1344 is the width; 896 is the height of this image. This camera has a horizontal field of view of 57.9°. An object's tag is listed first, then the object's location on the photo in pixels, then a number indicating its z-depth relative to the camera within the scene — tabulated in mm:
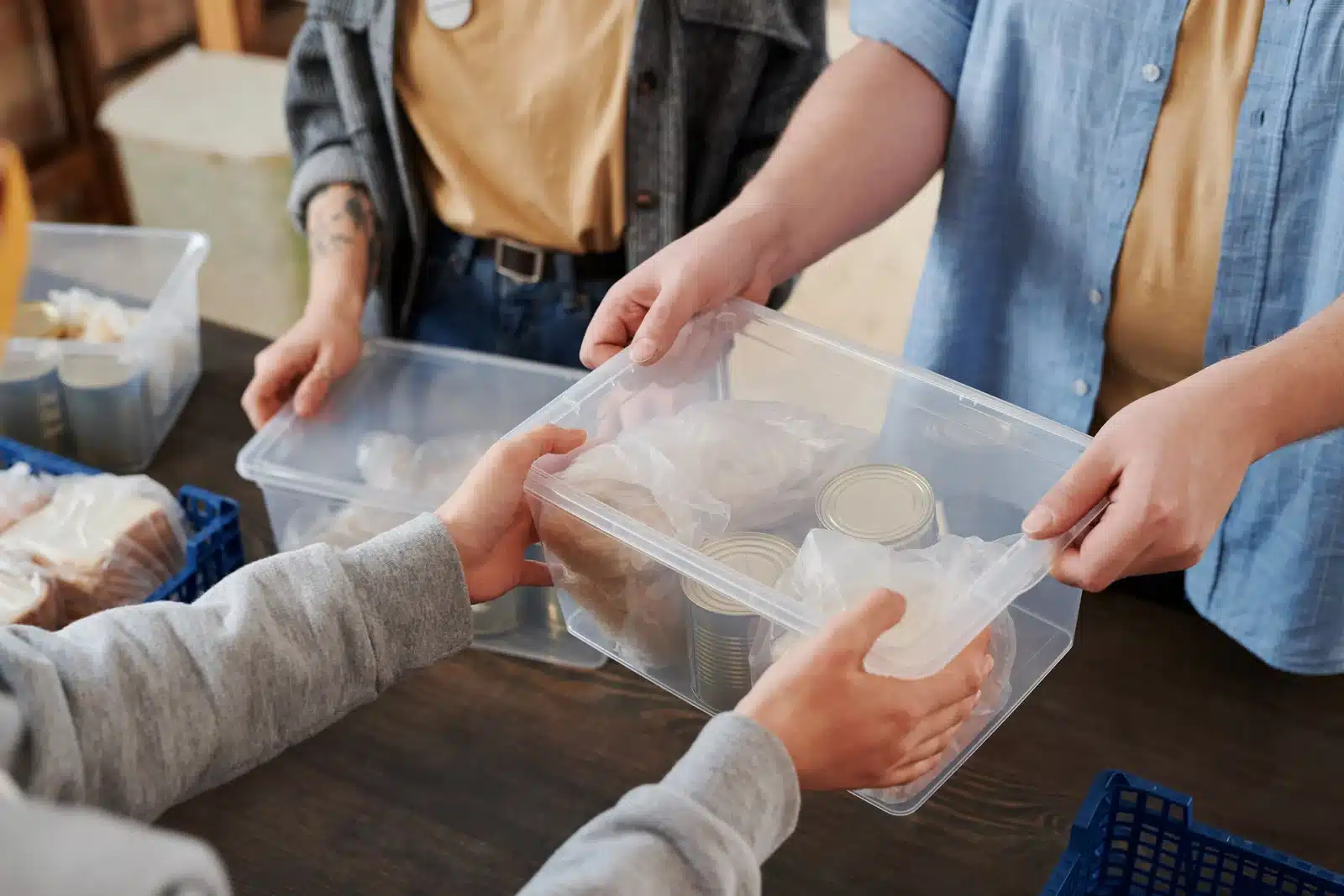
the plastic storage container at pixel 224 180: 2344
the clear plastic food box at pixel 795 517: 733
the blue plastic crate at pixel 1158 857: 780
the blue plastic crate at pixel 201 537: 1019
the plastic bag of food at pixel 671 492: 802
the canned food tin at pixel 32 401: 1193
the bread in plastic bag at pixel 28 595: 938
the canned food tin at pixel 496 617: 1028
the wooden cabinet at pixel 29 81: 2596
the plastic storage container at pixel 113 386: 1200
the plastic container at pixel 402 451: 1057
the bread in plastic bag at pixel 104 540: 995
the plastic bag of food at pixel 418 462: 1115
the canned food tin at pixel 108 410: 1199
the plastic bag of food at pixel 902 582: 697
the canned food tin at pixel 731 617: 773
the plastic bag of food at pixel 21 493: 1044
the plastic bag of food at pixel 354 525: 1075
